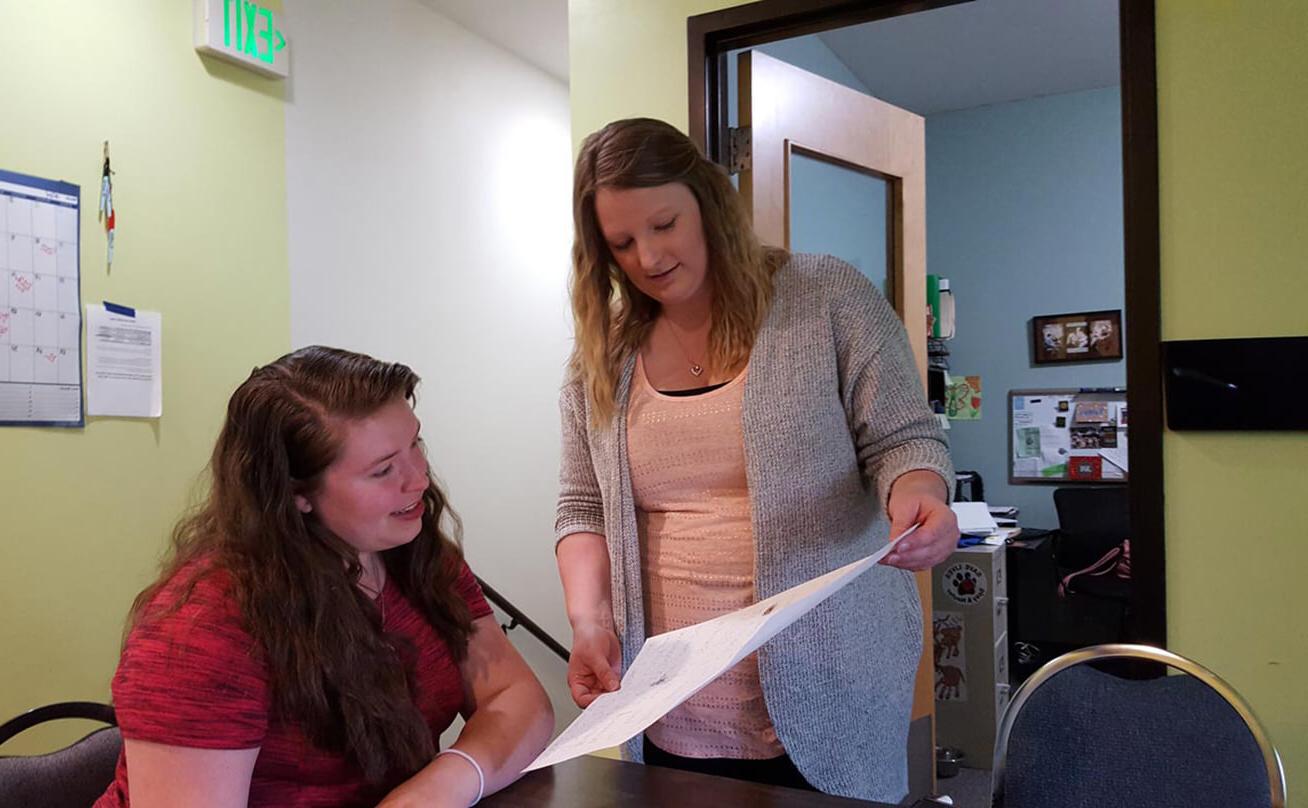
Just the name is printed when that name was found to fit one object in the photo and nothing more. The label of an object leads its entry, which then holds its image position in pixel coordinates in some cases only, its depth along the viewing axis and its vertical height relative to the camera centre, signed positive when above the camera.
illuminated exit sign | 2.60 +1.04
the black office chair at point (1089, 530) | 4.44 -0.55
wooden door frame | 1.88 +0.18
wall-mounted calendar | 2.14 +0.26
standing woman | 1.28 -0.07
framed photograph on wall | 5.01 +0.37
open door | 2.46 +0.64
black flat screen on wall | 1.77 +0.04
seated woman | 0.99 -0.24
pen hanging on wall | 2.36 +0.51
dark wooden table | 1.06 -0.41
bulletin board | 4.94 -0.13
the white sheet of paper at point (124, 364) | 2.32 +0.14
